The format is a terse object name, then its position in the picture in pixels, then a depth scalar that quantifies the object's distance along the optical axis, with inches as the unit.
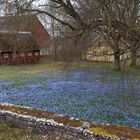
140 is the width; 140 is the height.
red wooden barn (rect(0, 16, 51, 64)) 1548.8
